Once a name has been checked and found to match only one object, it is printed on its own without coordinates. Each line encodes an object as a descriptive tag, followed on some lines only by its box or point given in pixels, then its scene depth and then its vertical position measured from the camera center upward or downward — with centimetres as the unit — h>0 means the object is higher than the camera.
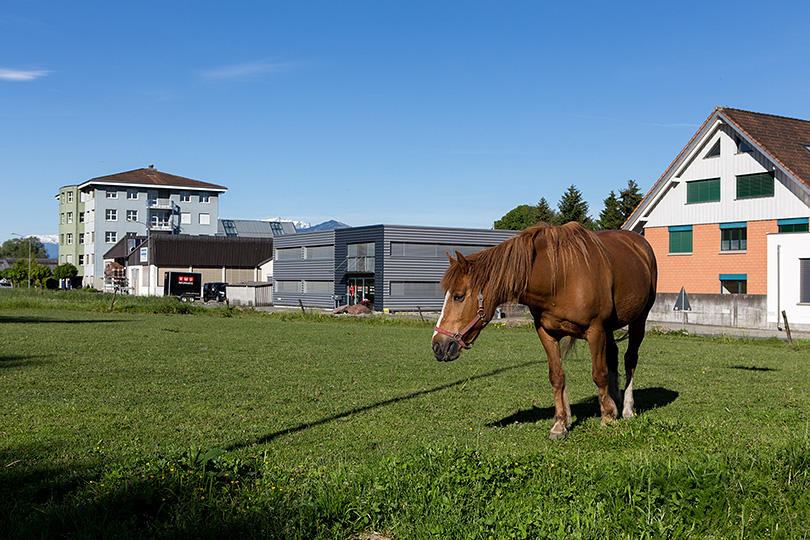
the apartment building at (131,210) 10756 +964
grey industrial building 6000 +67
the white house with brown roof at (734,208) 3638 +372
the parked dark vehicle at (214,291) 6988 -196
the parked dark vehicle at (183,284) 7388 -137
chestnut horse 661 -19
